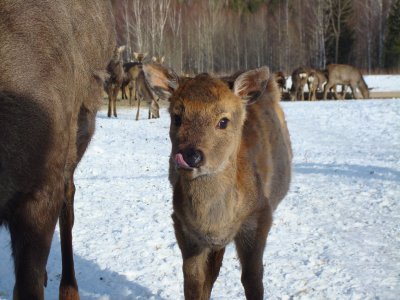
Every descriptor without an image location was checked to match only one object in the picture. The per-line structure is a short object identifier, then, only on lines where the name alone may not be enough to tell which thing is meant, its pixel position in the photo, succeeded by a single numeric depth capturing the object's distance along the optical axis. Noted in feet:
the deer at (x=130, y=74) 78.89
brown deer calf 11.19
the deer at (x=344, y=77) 101.81
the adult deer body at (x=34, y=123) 8.01
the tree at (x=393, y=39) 177.78
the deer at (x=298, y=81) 98.68
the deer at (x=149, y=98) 61.57
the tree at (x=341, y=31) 191.62
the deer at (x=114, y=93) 60.43
